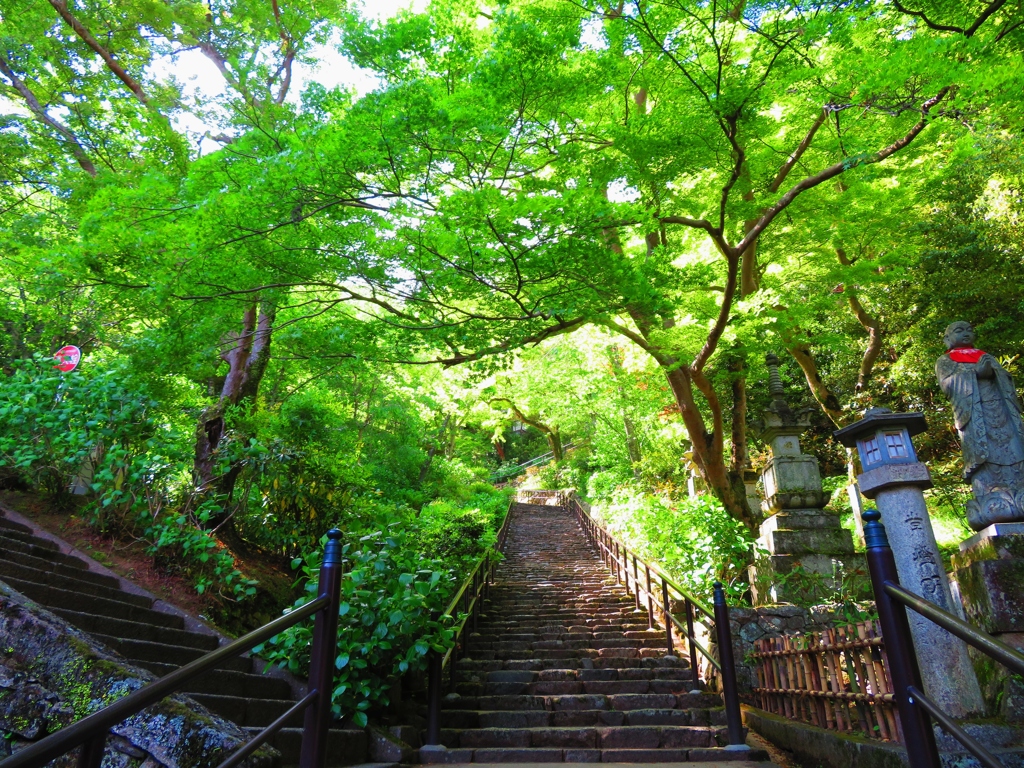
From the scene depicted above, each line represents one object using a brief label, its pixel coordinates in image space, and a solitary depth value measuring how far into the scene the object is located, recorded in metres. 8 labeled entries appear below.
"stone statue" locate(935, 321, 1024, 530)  4.66
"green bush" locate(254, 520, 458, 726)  4.04
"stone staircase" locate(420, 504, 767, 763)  4.62
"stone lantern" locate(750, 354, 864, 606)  7.18
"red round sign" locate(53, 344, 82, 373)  6.96
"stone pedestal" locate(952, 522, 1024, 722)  3.98
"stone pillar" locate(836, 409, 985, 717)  3.94
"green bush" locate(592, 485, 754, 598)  8.06
